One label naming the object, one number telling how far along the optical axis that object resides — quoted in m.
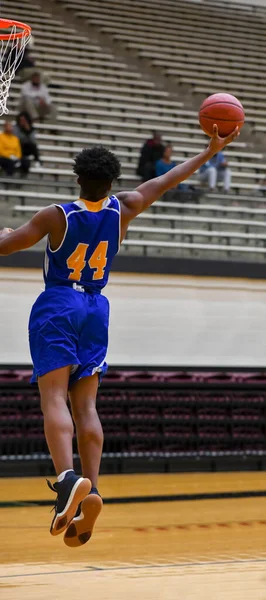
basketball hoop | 7.11
